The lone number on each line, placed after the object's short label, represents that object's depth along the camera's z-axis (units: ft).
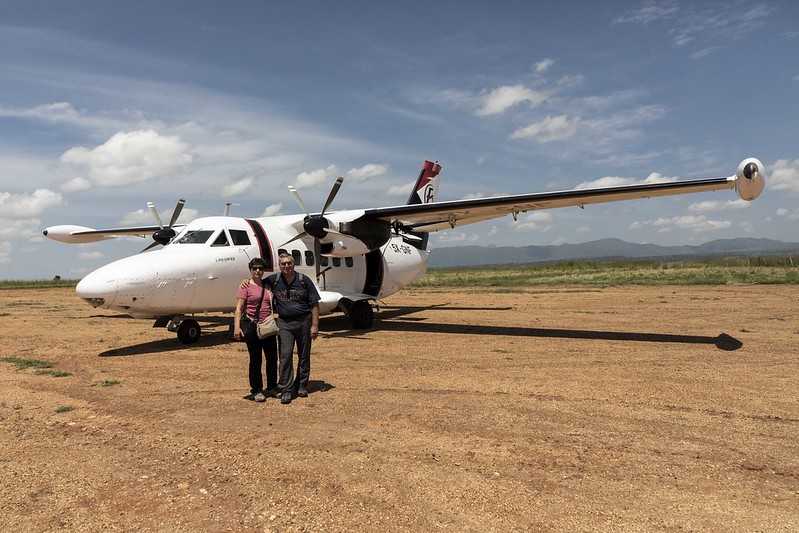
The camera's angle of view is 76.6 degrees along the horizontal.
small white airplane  34.09
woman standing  22.80
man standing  23.08
